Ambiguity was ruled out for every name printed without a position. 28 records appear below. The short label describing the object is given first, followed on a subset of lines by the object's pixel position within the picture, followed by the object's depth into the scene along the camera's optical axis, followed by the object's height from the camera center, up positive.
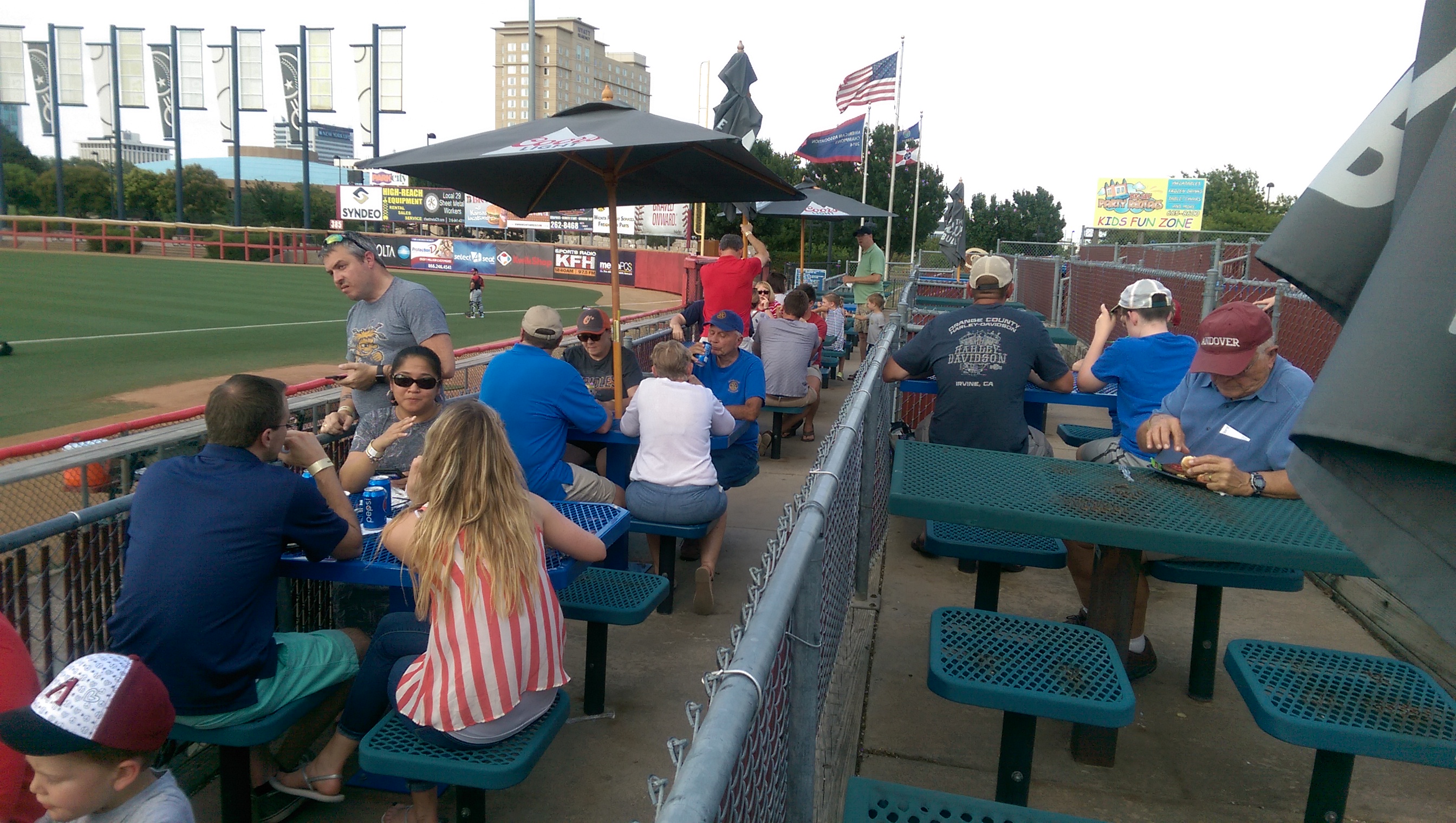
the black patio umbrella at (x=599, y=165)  4.95 +0.67
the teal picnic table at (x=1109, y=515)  2.70 -0.75
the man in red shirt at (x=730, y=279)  8.55 -0.08
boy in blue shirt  4.88 -0.43
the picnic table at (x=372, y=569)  3.14 -1.10
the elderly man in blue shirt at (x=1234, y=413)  3.36 -0.51
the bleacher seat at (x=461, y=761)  2.57 -1.45
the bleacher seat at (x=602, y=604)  3.64 -1.40
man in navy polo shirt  2.74 -0.96
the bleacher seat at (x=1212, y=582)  3.60 -1.17
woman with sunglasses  4.02 -0.76
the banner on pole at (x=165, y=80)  58.34 +10.95
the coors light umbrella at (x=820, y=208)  12.30 +0.92
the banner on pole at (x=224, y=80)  57.47 +10.91
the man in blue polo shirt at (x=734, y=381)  5.88 -0.77
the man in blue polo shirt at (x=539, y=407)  4.68 -0.76
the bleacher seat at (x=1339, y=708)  2.45 -1.19
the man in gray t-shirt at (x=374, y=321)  4.55 -0.33
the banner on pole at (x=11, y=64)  62.94 +12.37
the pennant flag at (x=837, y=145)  18.59 +2.73
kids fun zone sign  67.25 +6.31
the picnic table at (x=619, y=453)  4.84 -1.16
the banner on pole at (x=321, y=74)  56.59 +11.39
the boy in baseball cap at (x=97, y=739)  1.81 -1.01
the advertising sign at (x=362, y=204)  62.69 +3.63
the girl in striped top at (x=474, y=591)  2.60 -0.97
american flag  20.78 +4.46
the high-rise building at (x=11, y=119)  93.62 +13.39
